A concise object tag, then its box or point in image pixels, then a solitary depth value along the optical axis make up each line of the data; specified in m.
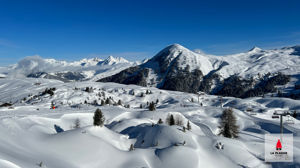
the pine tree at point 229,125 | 49.25
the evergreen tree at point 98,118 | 37.44
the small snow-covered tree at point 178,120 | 64.57
